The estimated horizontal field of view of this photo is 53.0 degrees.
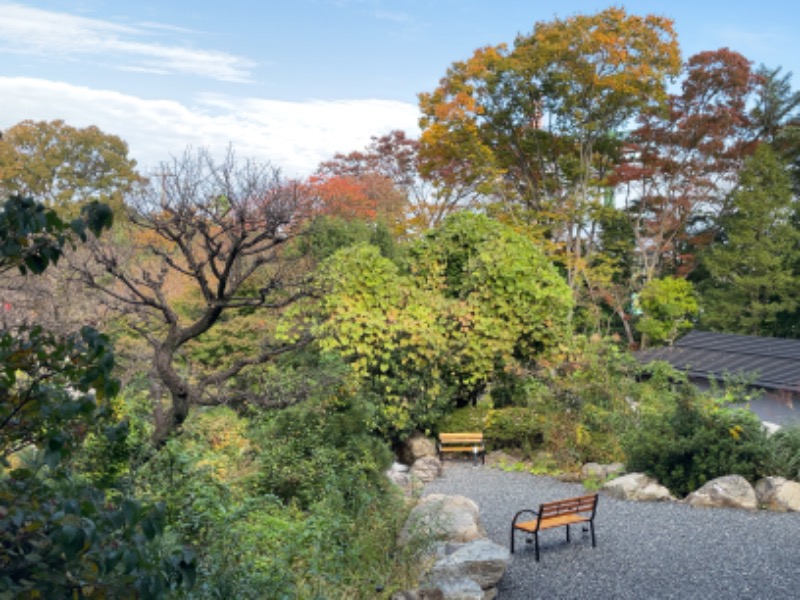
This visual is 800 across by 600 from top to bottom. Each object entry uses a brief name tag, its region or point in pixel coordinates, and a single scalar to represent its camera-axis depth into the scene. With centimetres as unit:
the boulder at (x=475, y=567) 641
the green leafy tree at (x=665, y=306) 2205
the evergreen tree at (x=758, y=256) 2139
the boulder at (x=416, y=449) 1241
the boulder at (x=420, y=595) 594
